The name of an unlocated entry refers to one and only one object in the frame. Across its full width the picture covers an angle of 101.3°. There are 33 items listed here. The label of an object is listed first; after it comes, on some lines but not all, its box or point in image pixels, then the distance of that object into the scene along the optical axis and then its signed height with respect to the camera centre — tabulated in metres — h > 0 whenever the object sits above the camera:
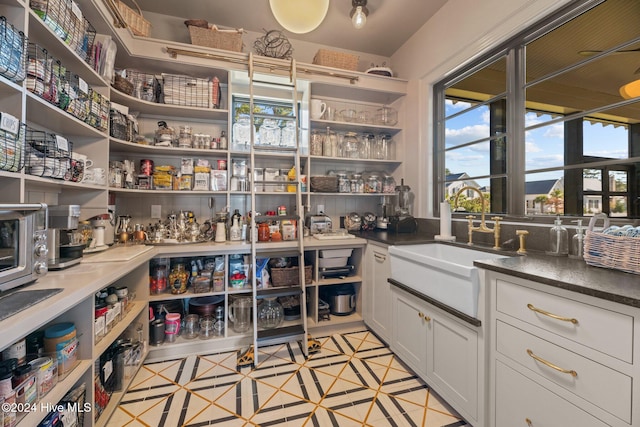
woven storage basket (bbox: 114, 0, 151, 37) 1.90 +1.47
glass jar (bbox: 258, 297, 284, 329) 2.20 -0.85
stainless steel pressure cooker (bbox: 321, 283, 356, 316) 2.44 -0.79
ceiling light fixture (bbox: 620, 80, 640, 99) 1.31 +0.65
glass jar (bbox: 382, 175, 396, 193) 2.85 +0.33
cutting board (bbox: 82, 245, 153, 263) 1.43 -0.24
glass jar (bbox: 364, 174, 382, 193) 2.80 +0.33
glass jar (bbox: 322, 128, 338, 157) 2.64 +0.71
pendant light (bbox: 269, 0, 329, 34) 1.46 +1.15
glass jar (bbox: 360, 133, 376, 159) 2.81 +0.75
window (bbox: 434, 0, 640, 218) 1.37 +0.63
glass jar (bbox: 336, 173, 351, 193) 2.71 +0.32
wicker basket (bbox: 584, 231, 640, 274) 1.01 -0.14
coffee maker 1.21 -0.12
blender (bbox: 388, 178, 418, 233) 2.49 +0.01
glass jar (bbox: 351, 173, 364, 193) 2.76 +0.33
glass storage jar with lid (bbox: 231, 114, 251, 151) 2.37 +0.73
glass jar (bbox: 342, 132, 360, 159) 2.75 +0.73
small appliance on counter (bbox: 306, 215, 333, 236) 2.57 -0.09
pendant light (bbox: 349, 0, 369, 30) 2.07 +1.67
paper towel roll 2.10 -0.02
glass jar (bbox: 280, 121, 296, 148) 2.47 +0.74
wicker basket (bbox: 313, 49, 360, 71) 2.54 +1.53
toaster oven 0.89 -0.11
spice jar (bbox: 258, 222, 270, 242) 2.28 -0.16
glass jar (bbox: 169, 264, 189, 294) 1.99 -0.51
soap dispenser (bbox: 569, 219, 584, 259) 1.33 -0.13
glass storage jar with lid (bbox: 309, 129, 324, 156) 2.60 +0.71
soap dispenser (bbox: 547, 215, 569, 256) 1.41 -0.12
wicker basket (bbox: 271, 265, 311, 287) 2.14 -0.50
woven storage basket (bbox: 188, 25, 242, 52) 2.16 +1.47
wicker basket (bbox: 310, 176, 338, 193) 2.59 +0.31
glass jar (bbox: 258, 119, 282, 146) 2.44 +0.75
